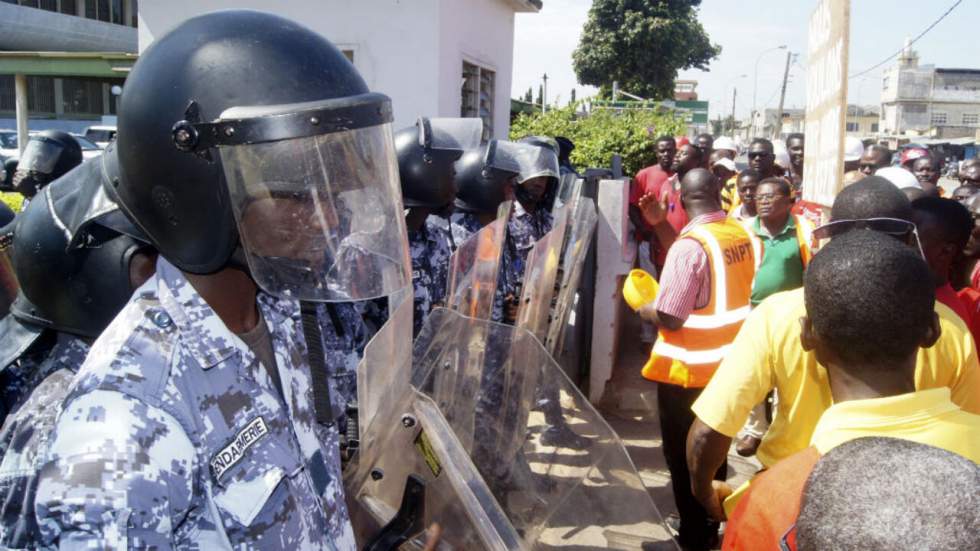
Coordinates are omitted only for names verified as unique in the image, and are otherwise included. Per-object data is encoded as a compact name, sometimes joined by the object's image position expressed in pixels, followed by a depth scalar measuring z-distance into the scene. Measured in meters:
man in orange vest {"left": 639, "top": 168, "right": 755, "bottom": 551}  3.35
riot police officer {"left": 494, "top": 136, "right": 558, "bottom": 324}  4.62
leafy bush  10.69
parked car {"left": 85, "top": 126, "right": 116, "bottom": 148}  21.09
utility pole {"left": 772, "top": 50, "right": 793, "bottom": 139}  36.79
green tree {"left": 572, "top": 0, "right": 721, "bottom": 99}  32.59
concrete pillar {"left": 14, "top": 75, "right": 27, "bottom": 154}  14.45
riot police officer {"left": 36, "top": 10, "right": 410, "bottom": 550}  1.14
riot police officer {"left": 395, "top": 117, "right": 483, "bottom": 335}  3.54
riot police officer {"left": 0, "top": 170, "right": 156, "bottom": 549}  1.89
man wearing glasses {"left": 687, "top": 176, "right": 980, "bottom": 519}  2.14
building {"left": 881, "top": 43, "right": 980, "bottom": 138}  64.38
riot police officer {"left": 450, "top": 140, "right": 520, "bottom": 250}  4.52
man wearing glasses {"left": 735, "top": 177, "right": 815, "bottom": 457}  4.34
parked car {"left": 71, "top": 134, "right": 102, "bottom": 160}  16.06
